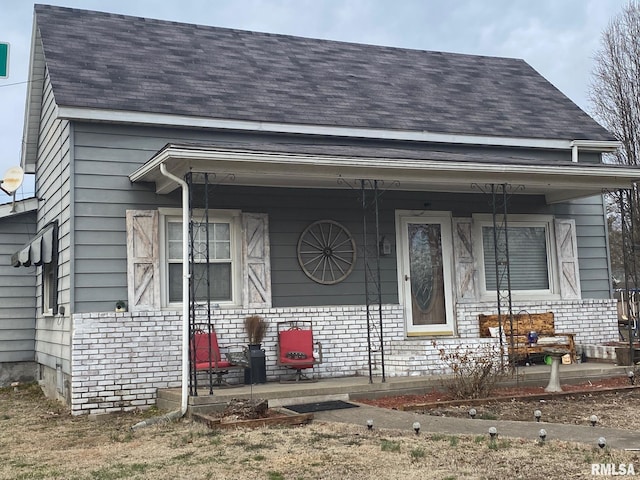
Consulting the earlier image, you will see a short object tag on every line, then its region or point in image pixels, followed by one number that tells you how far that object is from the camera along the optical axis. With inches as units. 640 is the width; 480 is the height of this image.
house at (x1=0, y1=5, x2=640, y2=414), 362.9
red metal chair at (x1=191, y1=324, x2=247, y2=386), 350.3
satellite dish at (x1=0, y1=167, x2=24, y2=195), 454.9
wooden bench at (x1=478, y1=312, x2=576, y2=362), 414.9
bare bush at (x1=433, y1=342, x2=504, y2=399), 330.0
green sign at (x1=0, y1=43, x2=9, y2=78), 260.4
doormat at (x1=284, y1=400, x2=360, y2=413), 311.9
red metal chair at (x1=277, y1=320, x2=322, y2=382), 378.0
